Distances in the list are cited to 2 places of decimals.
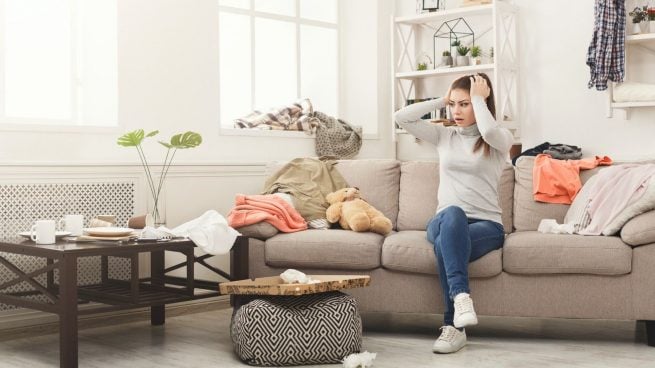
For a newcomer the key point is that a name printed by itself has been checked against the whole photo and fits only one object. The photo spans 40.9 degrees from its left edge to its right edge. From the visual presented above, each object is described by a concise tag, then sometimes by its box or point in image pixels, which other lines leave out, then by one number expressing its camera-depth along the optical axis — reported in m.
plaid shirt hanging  4.74
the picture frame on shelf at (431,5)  5.58
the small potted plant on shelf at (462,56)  5.48
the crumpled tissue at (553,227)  3.81
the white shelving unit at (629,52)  4.69
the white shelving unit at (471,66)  5.27
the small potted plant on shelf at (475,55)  5.44
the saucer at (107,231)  3.55
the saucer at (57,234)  3.66
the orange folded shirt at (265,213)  4.02
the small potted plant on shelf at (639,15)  4.77
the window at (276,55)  5.32
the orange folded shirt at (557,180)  4.12
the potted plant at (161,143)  4.11
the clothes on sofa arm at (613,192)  3.71
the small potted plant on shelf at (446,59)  5.52
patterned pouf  3.26
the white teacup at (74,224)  3.72
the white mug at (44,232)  3.42
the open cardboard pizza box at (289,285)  3.29
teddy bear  3.99
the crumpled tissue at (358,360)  3.19
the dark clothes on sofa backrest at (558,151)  4.97
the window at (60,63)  4.32
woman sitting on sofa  3.49
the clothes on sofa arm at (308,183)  4.30
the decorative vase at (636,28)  4.87
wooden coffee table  3.15
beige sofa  3.54
